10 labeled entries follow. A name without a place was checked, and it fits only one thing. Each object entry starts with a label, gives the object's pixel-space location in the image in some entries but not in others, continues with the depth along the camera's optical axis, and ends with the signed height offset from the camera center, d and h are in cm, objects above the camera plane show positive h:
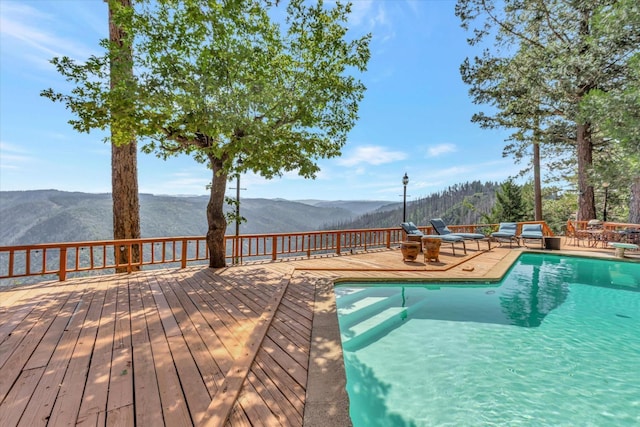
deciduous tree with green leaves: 484 +257
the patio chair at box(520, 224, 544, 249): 915 -46
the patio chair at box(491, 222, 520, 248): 939 -46
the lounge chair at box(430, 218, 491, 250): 866 -40
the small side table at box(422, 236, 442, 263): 668 -66
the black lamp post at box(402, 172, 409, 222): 1024 +135
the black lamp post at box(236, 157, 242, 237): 600 +105
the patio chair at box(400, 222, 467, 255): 797 -39
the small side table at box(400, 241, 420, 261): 673 -73
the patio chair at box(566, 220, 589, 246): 1029 -59
